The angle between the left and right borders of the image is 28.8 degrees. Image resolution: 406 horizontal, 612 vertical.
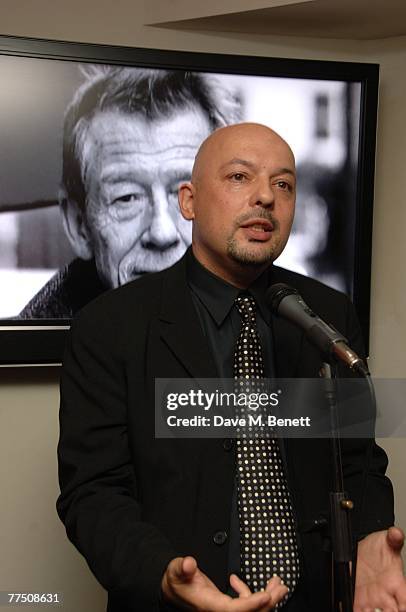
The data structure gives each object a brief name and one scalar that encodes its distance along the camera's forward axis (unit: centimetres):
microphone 109
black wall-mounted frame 221
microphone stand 113
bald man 143
